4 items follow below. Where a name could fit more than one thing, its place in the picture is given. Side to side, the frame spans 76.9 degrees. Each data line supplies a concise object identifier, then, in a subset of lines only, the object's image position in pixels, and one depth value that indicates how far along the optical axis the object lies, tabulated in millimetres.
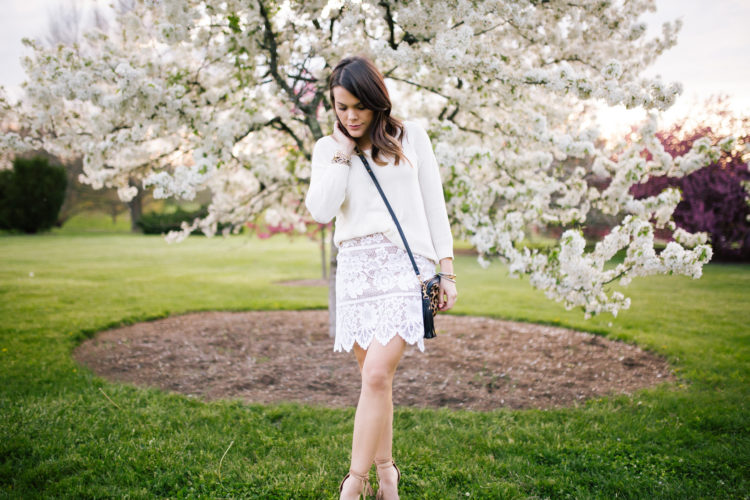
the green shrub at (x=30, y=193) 23984
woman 2150
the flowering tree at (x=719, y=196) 14000
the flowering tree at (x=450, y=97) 3961
